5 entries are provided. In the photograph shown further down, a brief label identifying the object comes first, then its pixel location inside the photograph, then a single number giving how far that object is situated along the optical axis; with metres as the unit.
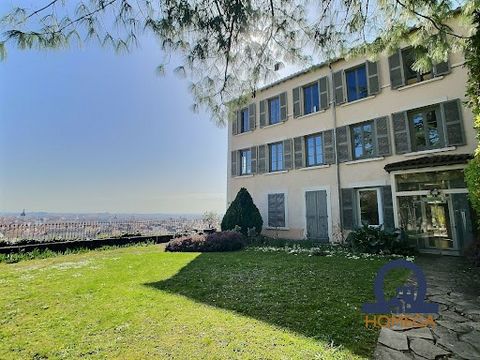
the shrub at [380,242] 9.16
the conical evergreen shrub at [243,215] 13.86
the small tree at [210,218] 18.00
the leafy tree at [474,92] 5.84
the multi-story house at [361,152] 9.30
